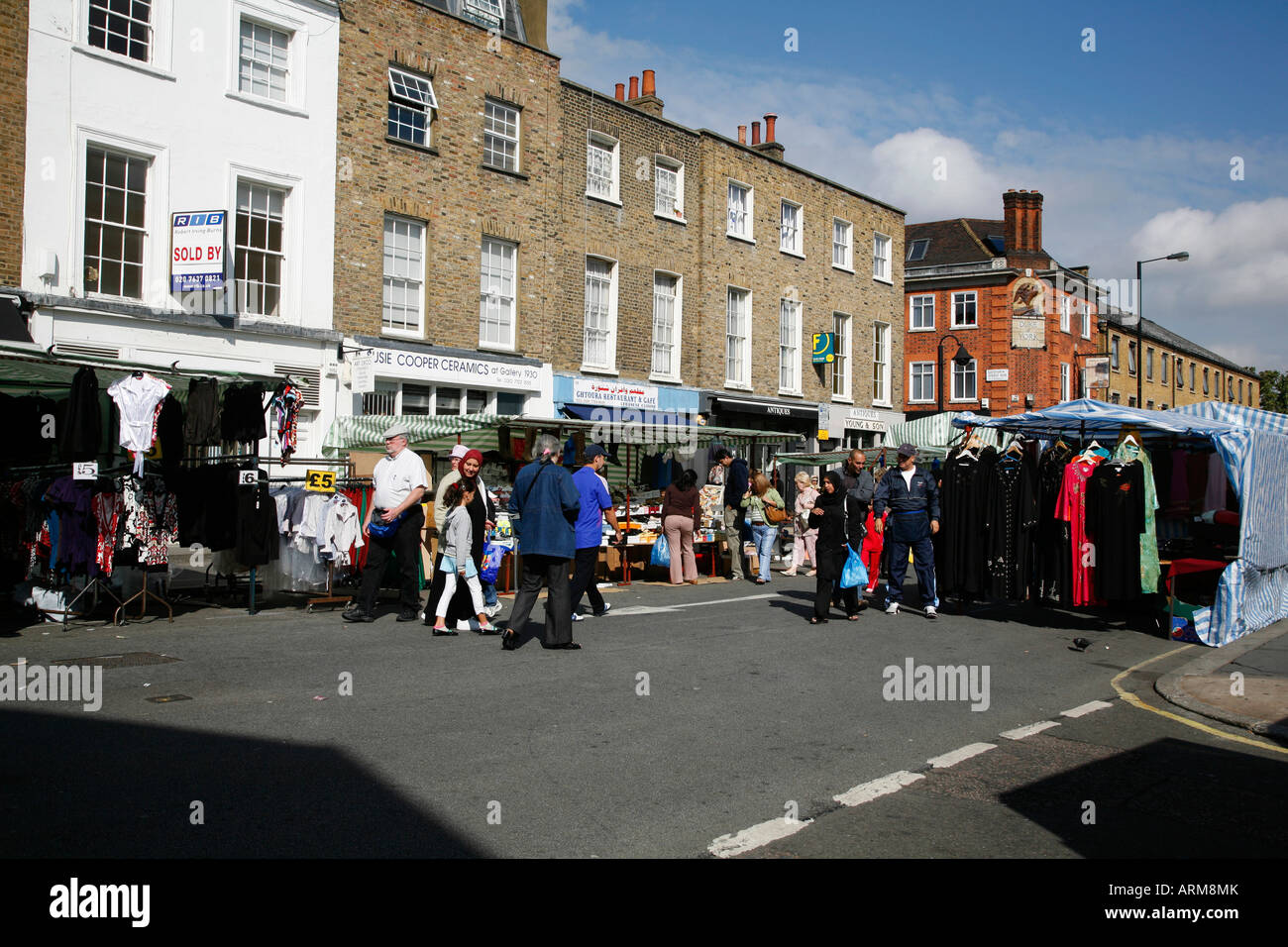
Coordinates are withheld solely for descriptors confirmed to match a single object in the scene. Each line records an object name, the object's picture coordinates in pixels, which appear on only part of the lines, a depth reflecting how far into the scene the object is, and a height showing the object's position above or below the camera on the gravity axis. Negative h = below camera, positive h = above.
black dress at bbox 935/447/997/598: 12.05 -0.45
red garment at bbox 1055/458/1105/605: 11.45 -0.41
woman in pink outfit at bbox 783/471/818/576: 18.02 -0.65
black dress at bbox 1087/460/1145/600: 11.10 -0.46
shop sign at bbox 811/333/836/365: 32.06 +4.08
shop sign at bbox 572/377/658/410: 24.47 +2.02
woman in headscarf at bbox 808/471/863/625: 11.80 -0.58
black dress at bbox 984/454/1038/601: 11.80 -0.46
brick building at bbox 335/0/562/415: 20.06 +5.54
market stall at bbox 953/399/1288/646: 11.09 +0.08
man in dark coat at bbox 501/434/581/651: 9.61 -0.61
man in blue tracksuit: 12.45 -0.45
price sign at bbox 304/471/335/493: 11.55 -0.11
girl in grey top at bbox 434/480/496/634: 10.38 -0.82
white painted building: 16.03 +4.81
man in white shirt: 11.11 -0.49
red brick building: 48.72 +7.79
